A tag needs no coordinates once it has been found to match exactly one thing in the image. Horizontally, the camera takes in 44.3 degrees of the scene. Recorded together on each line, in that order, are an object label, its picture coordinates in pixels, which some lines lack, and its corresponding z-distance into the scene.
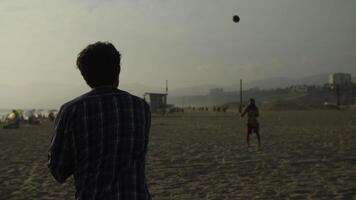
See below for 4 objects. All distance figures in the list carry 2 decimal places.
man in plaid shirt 2.25
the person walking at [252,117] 13.57
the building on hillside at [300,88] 164.12
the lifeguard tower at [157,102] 56.00
